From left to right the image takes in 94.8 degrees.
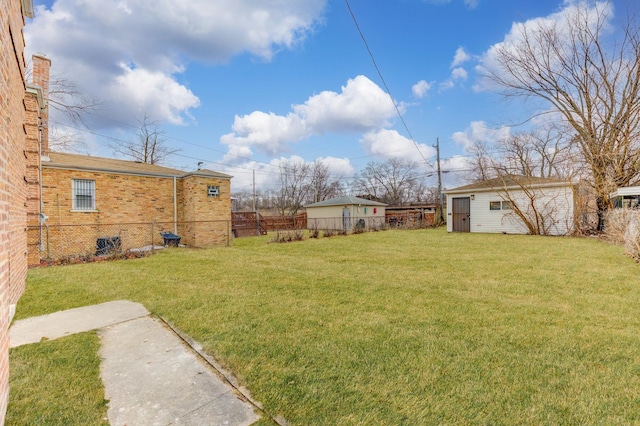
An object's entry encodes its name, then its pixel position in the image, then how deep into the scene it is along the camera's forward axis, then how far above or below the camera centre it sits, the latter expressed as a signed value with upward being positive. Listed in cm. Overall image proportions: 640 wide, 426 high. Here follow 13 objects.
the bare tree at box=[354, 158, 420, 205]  4138 +468
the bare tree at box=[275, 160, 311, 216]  4200 +465
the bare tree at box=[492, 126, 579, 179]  1438 +305
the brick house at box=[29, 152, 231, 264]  1035 +71
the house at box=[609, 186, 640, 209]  1174 +56
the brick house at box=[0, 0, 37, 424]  207 +68
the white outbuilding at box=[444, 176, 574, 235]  1465 +28
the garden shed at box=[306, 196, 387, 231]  2262 +14
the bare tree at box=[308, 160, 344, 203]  4234 +462
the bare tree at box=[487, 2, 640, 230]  1285 +622
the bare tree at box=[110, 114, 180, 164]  2334 +596
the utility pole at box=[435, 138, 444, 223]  2543 +466
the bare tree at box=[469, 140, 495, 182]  1681 +298
